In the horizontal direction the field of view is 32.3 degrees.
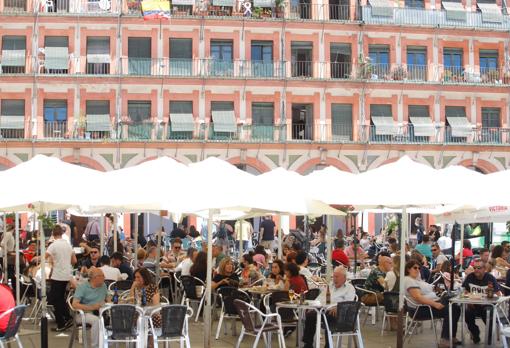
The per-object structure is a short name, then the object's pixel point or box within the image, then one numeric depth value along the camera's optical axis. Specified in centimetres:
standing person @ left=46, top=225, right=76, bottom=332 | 1455
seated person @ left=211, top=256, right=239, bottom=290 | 1510
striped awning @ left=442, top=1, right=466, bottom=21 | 4262
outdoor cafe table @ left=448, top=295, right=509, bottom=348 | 1247
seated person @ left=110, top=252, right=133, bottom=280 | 1577
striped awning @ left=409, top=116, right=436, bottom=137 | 4153
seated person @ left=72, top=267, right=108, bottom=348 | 1184
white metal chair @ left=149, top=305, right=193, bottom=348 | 1073
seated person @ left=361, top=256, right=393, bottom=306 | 1481
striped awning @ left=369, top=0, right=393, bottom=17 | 4188
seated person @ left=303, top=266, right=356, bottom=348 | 1230
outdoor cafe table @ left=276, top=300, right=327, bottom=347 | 1154
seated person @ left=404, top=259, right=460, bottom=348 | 1288
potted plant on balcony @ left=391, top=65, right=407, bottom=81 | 4175
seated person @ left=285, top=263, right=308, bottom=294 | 1348
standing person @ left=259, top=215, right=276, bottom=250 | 3103
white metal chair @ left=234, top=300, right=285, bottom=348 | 1123
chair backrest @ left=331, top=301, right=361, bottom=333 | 1144
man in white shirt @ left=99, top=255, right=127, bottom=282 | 1509
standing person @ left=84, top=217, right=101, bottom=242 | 2948
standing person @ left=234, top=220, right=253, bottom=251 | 3057
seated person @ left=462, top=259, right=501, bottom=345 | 1333
